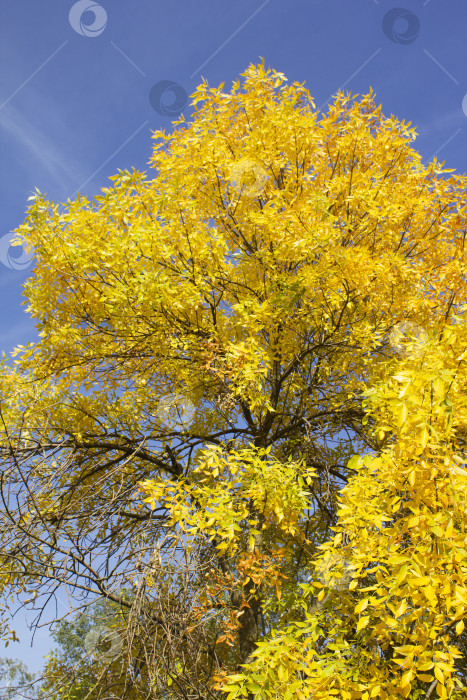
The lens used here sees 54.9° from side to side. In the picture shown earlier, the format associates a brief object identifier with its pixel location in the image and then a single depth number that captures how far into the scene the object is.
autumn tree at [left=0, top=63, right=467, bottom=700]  3.02
